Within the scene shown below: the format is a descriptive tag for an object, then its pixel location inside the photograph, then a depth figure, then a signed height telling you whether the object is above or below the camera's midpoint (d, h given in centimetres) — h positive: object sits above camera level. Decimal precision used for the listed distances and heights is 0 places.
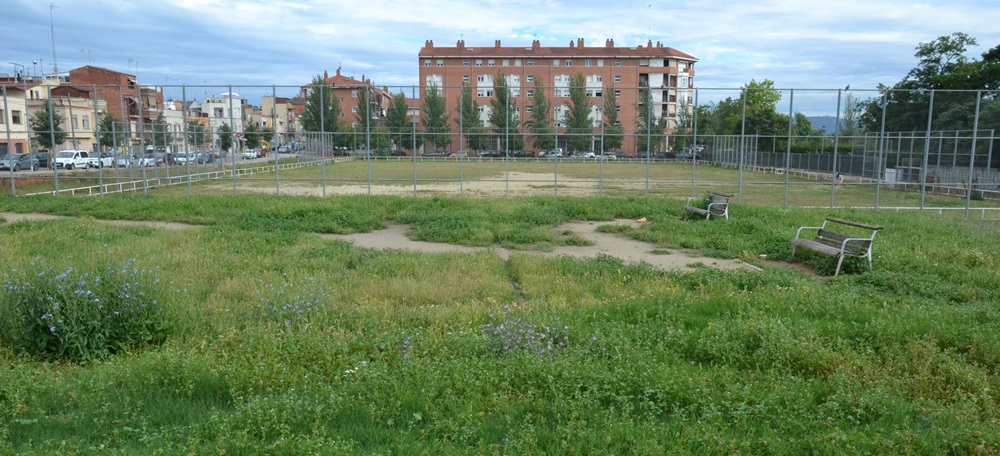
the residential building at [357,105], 2488 +140
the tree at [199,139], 3772 +0
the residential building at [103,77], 6856 +608
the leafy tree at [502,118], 2452 +76
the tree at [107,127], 3493 +61
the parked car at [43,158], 4187 -113
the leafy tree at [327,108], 2509 +116
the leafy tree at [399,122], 2411 +63
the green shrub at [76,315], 610 -153
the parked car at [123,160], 3801 -120
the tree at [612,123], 2594 +62
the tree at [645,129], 2630 +42
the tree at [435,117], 2419 +77
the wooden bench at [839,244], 1001 -153
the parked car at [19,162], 3475 -116
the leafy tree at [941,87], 2588 +344
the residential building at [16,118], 4679 +141
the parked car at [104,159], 3959 -124
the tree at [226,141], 3995 -11
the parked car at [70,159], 3934 -114
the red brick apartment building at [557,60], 7400 +939
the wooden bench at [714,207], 1532 -144
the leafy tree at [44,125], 2915 +68
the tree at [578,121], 2448 +68
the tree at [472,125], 2415 +51
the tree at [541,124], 2559 +57
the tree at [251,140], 3353 -4
